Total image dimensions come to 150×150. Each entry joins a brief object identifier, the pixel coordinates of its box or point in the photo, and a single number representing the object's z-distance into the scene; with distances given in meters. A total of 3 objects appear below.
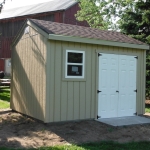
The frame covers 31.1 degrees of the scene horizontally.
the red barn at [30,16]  24.84
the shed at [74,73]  8.16
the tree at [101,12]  24.09
